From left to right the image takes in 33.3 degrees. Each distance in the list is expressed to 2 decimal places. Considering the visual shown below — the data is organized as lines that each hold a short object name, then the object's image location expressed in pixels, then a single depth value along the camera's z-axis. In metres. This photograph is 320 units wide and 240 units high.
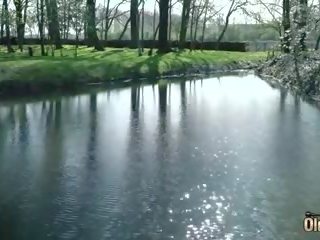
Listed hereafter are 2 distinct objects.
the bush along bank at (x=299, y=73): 24.78
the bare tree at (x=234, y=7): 67.81
